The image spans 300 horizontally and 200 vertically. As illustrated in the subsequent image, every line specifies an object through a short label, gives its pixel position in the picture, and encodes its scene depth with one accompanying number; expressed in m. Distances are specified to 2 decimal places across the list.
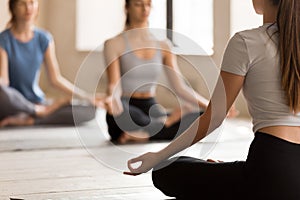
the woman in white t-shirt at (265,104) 3.72
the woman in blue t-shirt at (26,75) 7.56
